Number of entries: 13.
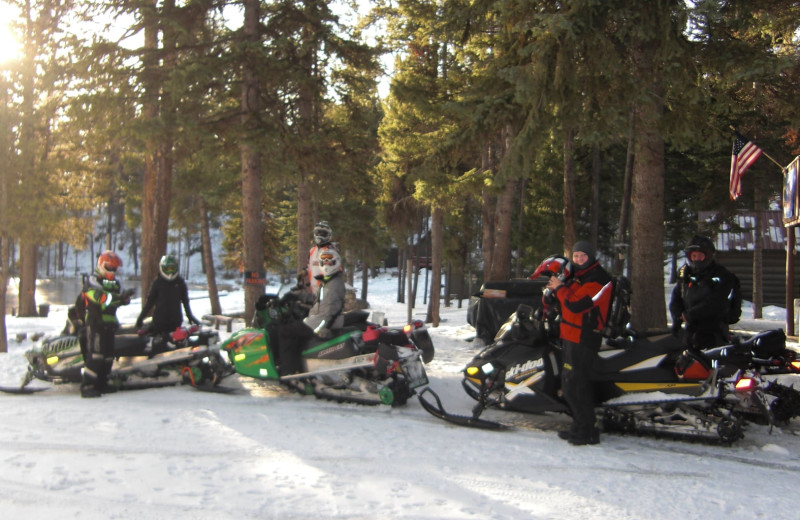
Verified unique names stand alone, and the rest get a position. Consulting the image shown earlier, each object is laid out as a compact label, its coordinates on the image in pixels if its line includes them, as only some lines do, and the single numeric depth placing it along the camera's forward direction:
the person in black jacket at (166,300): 8.18
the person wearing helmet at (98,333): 7.46
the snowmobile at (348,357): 6.93
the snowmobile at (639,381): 5.48
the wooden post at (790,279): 15.94
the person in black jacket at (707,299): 6.62
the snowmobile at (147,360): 7.74
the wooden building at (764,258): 29.78
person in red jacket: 5.60
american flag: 12.01
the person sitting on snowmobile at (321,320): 7.34
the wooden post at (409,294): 21.98
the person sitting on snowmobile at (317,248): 7.47
